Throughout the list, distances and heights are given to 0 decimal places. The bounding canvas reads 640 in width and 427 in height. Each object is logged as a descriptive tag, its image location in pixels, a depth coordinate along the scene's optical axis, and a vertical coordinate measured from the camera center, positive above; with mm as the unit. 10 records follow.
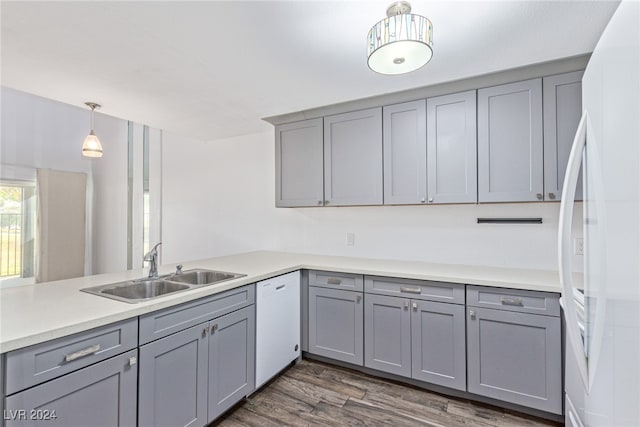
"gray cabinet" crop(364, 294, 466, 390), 1983 -895
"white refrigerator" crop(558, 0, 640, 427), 551 -39
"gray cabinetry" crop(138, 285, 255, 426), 1396 -789
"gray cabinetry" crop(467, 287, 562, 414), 1735 -864
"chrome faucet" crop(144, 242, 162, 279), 1948 -307
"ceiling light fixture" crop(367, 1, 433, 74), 1216 +766
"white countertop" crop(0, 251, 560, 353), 1106 -408
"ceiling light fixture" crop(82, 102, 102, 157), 2701 +654
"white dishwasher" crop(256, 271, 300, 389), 2082 -837
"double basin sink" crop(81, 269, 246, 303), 1661 -433
